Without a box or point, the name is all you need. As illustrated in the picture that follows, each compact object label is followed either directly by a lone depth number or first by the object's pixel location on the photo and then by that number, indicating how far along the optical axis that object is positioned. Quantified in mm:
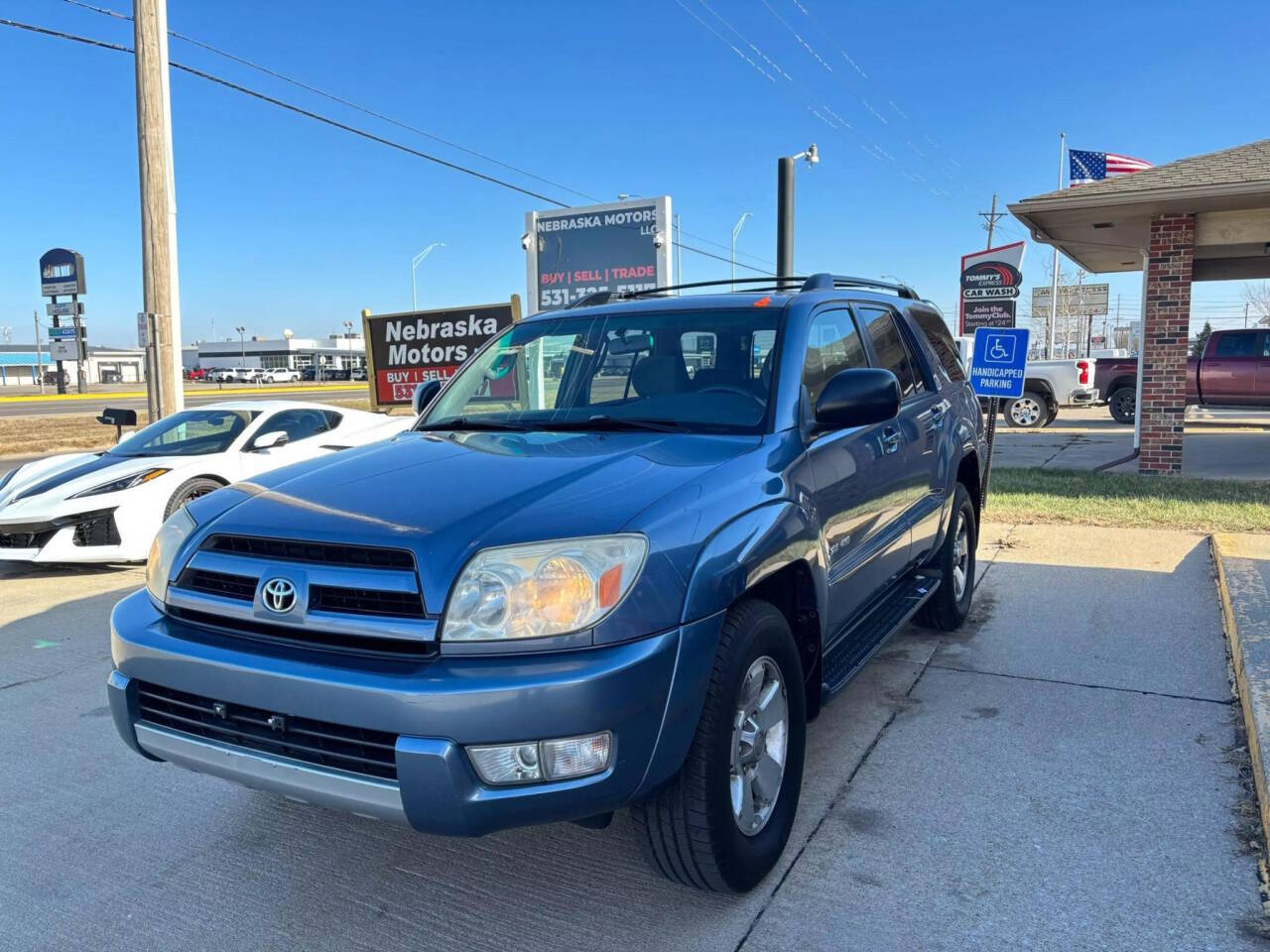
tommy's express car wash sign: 12258
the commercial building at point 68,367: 110438
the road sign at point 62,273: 45031
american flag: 16297
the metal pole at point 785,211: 17641
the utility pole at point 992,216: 57688
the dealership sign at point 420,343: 12531
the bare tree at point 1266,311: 63188
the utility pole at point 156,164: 11000
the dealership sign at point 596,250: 13164
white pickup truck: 19969
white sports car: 7004
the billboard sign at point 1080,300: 66375
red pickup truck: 17906
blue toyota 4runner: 2326
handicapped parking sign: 9617
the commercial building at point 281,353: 119250
